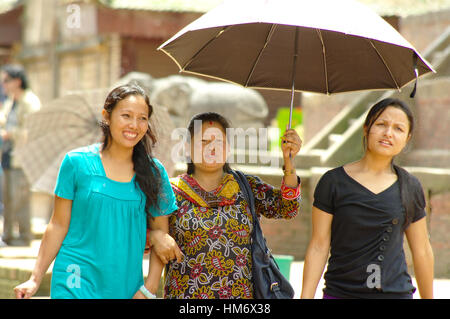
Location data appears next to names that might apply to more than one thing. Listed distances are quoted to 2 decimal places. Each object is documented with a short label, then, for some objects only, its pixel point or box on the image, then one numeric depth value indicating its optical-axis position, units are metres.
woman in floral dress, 7.39
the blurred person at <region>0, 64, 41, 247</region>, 16.39
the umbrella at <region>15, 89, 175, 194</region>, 13.12
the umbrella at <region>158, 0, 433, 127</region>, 8.27
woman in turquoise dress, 6.85
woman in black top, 7.14
